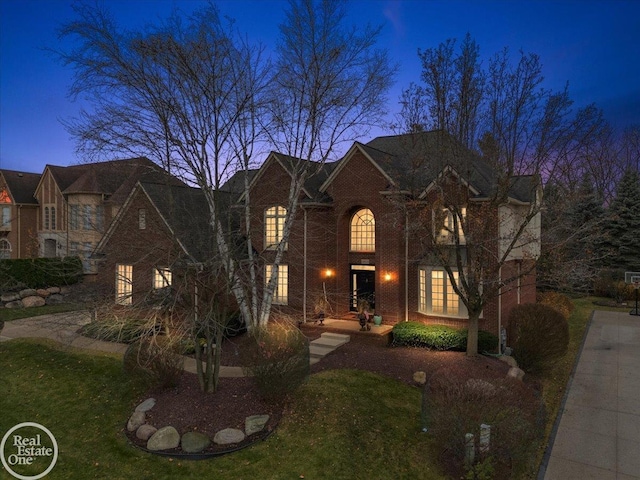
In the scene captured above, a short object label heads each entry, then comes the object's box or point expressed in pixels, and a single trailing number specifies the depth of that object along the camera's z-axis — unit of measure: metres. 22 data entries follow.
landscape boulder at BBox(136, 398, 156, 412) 10.14
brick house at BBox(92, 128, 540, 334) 15.33
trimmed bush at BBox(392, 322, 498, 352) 15.36
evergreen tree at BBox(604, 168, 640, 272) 32.47
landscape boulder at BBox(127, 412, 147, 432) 9.67
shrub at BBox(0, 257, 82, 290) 25.84
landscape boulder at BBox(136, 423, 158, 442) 9.25
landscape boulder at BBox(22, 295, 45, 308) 25.42
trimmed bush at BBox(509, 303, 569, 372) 13.55
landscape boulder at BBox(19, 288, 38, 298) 25.92
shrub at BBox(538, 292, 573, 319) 23.20
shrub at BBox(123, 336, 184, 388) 10.62
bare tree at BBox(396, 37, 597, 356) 11.89
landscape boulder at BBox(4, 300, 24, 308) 25.06
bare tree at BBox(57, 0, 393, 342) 11.19
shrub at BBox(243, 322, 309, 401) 9.86
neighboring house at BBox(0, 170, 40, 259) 37.62
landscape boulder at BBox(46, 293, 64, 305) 26.53
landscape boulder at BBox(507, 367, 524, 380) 12.16
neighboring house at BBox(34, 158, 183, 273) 23.92
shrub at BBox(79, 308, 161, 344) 8.85
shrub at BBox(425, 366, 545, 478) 7.52
